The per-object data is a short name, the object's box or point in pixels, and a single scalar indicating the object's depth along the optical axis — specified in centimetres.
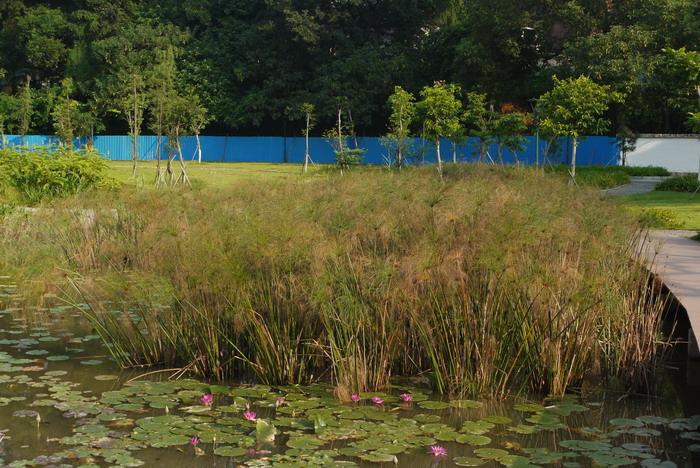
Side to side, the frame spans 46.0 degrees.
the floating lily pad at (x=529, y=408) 496
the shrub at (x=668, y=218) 1271
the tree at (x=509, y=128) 2497
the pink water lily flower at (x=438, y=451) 423
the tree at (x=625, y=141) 2906
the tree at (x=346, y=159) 2458
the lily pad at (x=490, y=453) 426
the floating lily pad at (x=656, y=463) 419
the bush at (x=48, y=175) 1313
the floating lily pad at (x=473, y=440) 446
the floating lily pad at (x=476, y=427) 461
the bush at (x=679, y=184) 2022
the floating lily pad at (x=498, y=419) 477
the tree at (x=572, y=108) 2170
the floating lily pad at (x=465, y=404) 500
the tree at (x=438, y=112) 2528
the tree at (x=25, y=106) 3620
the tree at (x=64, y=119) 3006
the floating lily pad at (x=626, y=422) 484
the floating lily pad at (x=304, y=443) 433
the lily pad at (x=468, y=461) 420
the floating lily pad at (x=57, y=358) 594
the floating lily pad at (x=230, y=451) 423
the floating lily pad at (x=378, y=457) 416
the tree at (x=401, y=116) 2584
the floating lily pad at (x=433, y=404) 496
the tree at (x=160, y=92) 2047
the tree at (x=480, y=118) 2625
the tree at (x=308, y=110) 3442
